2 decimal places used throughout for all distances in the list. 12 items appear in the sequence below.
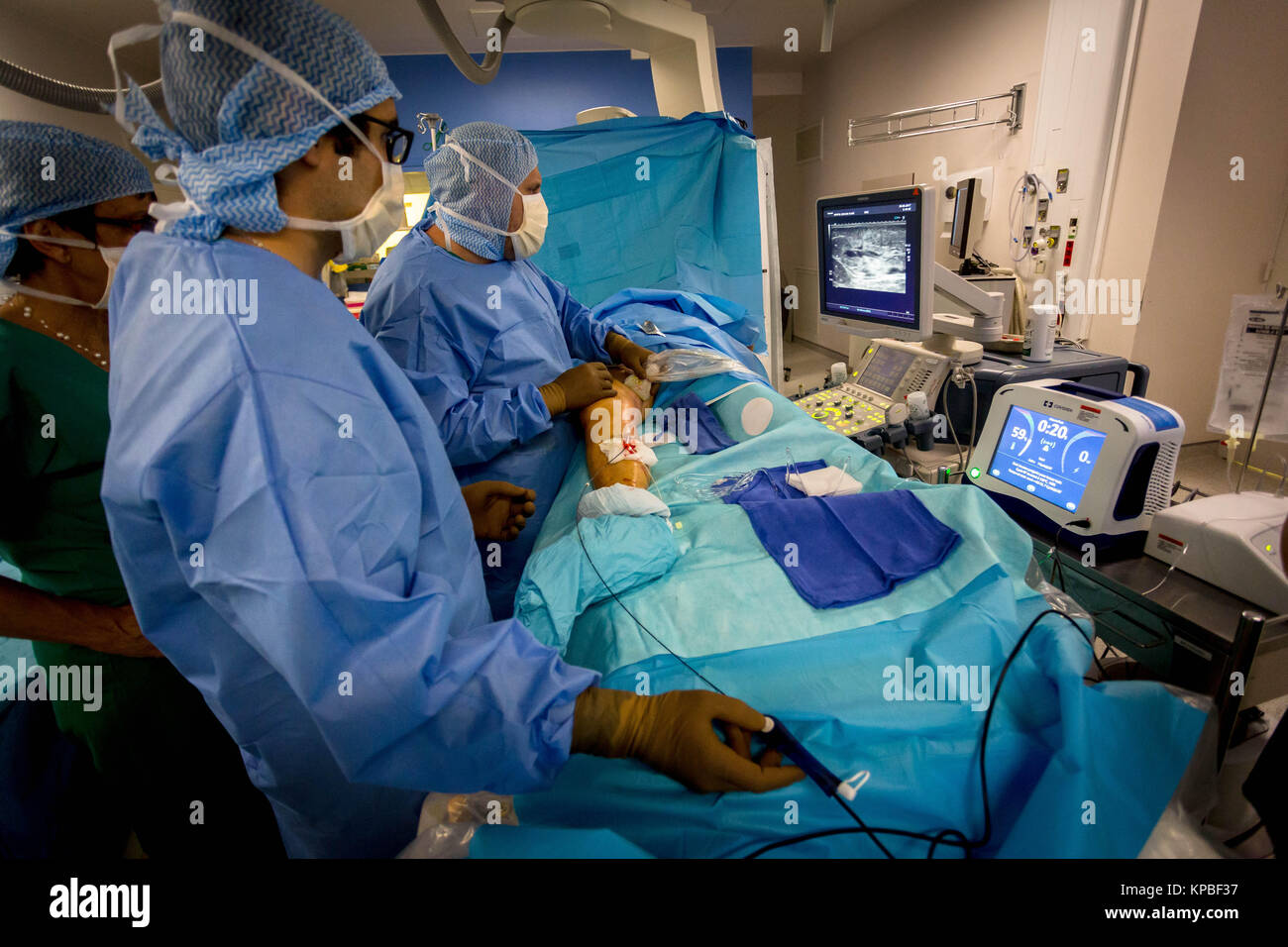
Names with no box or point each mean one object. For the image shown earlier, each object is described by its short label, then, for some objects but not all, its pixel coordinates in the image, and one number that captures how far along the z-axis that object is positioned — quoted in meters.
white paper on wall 1.26
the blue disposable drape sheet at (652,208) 2.63
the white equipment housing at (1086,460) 1.07
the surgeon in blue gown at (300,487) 0.61
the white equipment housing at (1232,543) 0.92
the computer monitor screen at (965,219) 3.44
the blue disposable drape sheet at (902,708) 0.71
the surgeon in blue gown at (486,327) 1.45
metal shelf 3.82
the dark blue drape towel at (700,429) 1.79
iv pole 1.16
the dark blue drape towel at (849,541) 1.06
